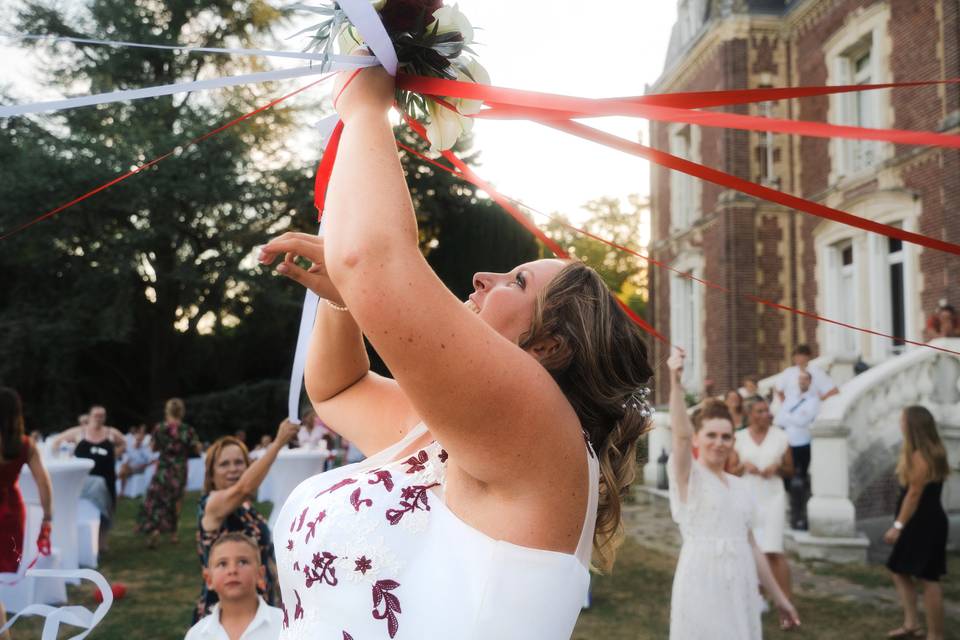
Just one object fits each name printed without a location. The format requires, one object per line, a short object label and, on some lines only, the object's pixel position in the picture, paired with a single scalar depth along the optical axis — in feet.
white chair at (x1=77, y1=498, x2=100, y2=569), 31.32
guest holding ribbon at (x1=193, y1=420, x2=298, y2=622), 16.72
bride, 3.85
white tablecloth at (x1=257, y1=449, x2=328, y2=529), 33.96
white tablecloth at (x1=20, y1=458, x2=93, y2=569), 27.78
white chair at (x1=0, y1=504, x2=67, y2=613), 23.07
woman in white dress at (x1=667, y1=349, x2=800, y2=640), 16.33
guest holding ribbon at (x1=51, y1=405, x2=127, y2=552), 34.09
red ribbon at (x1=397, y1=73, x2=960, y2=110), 4.71
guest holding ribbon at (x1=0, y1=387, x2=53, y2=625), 18.53
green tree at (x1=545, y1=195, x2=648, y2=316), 142.89
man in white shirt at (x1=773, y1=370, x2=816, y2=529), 35.73
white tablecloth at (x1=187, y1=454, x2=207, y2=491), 60.59
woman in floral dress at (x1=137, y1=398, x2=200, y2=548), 37.55
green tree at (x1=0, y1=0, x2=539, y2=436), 67.62
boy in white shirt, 12.95
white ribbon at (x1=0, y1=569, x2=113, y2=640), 5.78
